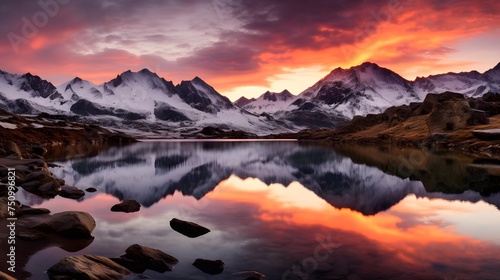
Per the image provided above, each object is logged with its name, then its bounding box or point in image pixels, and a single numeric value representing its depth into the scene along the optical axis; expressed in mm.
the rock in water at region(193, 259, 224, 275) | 18623
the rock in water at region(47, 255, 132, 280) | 15859
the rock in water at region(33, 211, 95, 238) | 23266
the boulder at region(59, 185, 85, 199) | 38750
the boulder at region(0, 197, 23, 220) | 24942
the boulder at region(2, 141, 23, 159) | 67625
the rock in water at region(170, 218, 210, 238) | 25531
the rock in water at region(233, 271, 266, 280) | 17688
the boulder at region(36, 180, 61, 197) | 37834
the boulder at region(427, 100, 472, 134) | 132000
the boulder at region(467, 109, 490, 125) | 127562
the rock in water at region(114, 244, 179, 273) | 18703
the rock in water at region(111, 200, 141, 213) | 33219
